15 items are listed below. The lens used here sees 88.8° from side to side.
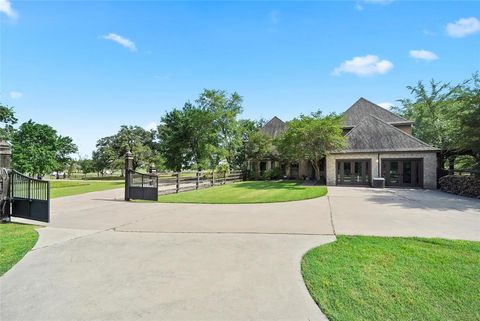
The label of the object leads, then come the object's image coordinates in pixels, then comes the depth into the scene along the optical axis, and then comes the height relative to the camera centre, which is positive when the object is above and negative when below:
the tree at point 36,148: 31.53 +2.05
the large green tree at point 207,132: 26.50 +3.55
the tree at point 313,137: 18.69 +2.15
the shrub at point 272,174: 26.55 -1.05
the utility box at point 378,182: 18.08 -1.24
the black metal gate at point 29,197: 7.37 -1.10
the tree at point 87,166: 48.09 -0.68
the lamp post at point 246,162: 26.62 +0.18
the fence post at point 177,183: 14.80 -1.19
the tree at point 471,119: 12.84 +2.50
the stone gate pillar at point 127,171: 12.20 -0.41
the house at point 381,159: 18.03 +0.49
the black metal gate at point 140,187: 12.06 -1.18
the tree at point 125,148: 44.34 +2.94
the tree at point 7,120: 29.43 +5.32
